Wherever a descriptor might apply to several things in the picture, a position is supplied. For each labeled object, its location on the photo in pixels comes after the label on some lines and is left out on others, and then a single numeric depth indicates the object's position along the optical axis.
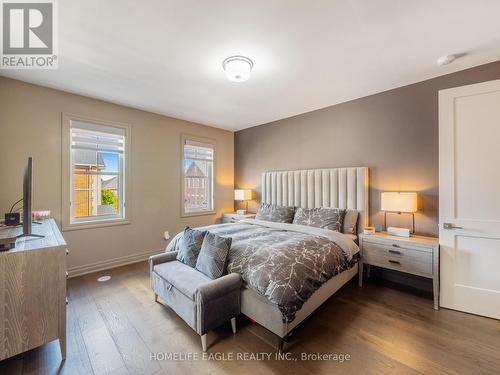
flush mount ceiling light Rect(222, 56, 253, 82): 2.27
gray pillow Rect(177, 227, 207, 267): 2.33
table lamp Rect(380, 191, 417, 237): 2.61
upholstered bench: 1.75
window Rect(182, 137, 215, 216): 4.50
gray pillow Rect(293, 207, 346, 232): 3.13
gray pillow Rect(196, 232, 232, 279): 2.04
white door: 2.19
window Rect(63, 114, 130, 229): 3.19
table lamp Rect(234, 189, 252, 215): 4.79
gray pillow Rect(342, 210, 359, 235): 3.13
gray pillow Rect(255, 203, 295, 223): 3.68
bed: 1.77
